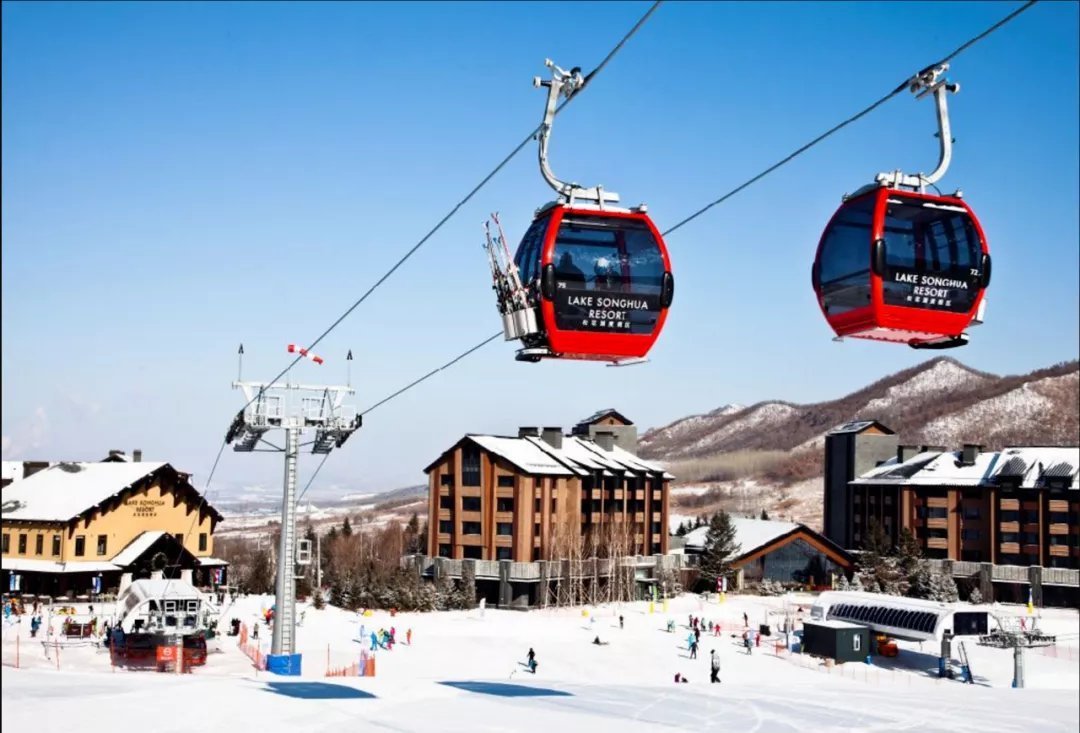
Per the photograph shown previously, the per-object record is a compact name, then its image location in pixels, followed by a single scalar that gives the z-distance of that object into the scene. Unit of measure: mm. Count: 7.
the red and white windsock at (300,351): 43031
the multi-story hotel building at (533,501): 75562
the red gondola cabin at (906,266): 17438
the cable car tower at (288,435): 41625
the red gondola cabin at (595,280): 18922
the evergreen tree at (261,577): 77312
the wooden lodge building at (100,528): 64938
